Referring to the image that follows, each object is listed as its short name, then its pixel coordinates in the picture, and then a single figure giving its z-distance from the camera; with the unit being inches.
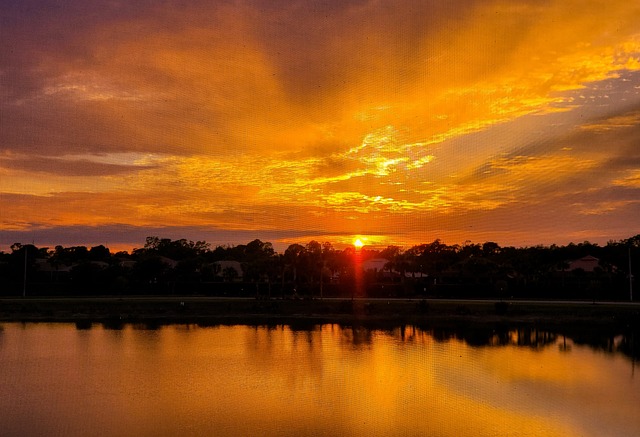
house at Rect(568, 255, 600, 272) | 3686.0
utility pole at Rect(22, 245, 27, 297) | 3395.2
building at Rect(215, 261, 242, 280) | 4992.1
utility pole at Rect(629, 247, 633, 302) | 2898.6
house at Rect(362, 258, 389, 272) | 4628.4
